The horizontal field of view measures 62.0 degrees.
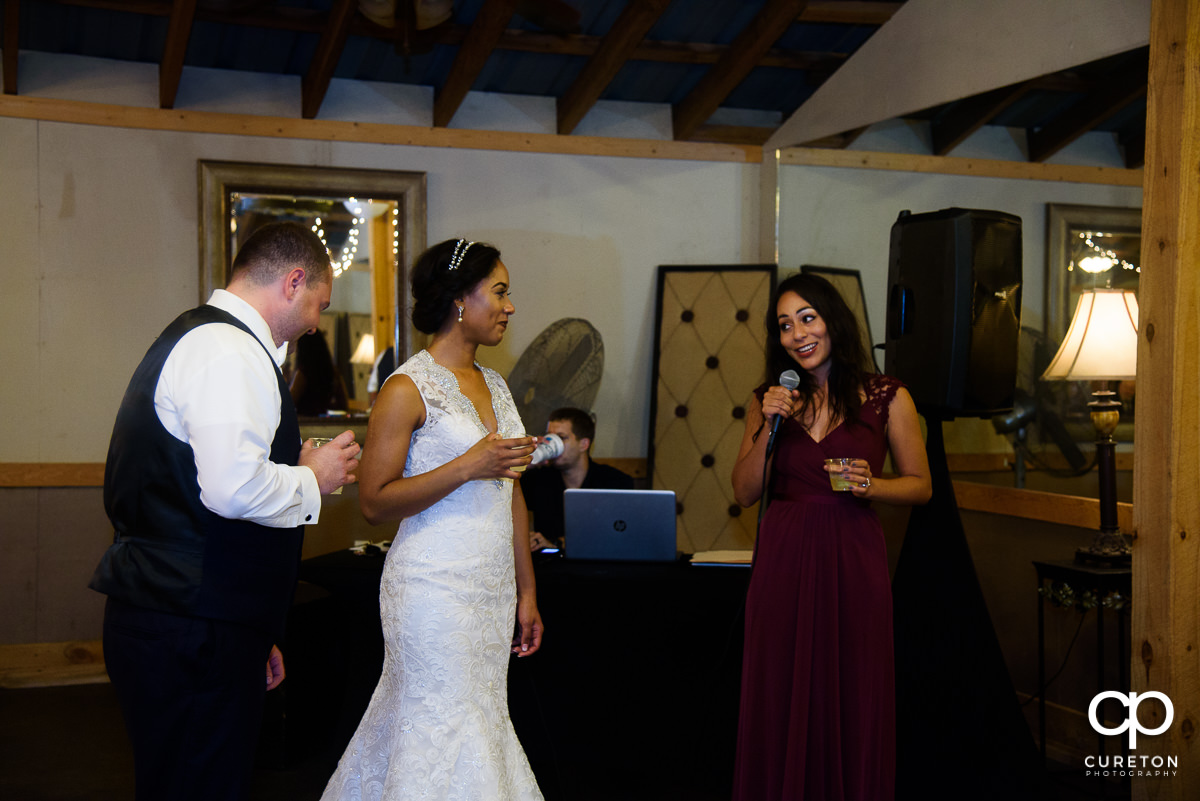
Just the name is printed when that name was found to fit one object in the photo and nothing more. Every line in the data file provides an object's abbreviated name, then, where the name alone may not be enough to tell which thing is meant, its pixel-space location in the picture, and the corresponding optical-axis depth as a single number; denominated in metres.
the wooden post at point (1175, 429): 2.71
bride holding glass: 2.25
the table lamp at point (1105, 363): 3.44
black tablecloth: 3.40
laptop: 3.45
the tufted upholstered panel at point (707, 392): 5.31
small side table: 3.32
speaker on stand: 2.95
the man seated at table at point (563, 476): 4.10
